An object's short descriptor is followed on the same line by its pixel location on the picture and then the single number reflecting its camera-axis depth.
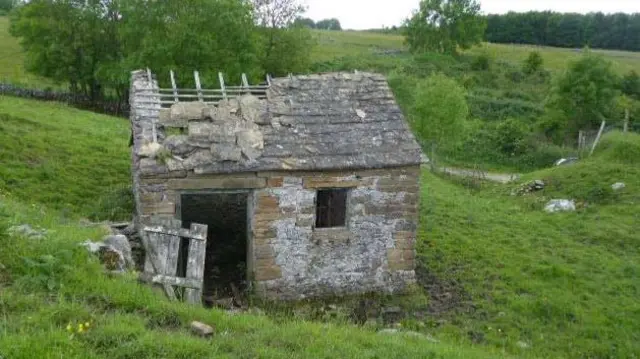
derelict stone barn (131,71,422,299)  11.71
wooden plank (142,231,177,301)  10.03
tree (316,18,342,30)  132.00
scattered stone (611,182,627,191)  22.50
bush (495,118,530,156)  36.12
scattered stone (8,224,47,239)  8.46
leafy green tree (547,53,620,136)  33.41
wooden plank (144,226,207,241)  10.37
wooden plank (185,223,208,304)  10.23
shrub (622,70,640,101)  47.19
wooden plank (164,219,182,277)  10.20
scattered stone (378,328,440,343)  9.31
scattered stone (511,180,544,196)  24.06
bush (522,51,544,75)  53.84
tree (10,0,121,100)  35.06
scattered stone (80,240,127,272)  8.91
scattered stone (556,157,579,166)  28.17
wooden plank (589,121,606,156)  29.29
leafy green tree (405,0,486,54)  60.00
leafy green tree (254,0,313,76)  39.47
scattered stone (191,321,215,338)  7.13
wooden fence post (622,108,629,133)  32.25
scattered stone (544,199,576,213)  21.25
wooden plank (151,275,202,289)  9.88
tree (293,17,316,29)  41.38
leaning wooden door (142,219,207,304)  10.08
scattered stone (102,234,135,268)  9.55
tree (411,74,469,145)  27.94
